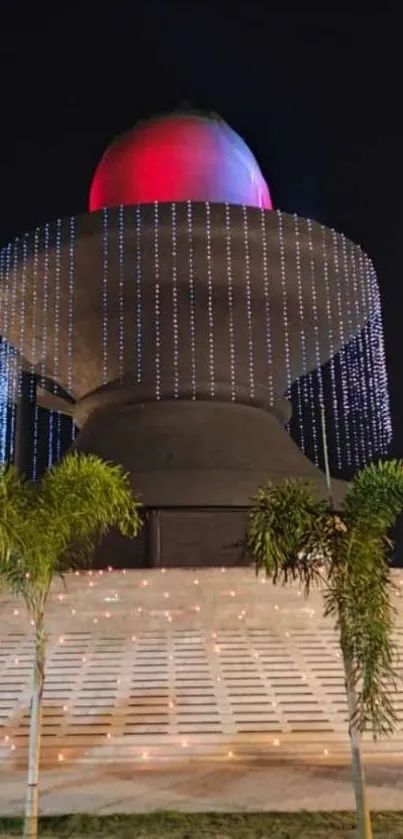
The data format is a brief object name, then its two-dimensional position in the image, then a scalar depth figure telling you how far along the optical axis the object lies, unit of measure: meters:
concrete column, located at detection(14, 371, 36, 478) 30.20
